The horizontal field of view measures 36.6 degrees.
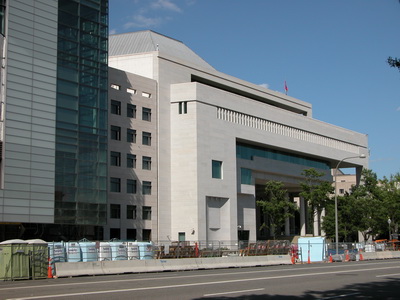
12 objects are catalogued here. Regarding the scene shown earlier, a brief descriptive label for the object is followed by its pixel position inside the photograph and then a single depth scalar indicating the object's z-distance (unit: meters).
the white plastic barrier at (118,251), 37.00
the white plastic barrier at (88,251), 35.02
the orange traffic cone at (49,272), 28.77
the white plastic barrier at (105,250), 36.34
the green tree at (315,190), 75.56
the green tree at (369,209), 78.69
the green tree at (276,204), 73.00
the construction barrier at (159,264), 29.29
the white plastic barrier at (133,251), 38.62
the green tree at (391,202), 83.94
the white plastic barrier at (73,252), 33.78
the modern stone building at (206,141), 62.81
